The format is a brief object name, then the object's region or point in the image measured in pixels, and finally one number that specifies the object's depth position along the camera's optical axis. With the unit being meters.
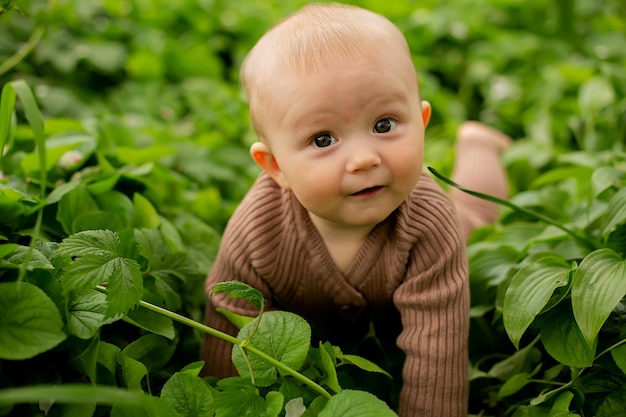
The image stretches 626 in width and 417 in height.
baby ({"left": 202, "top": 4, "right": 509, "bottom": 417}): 1.04
